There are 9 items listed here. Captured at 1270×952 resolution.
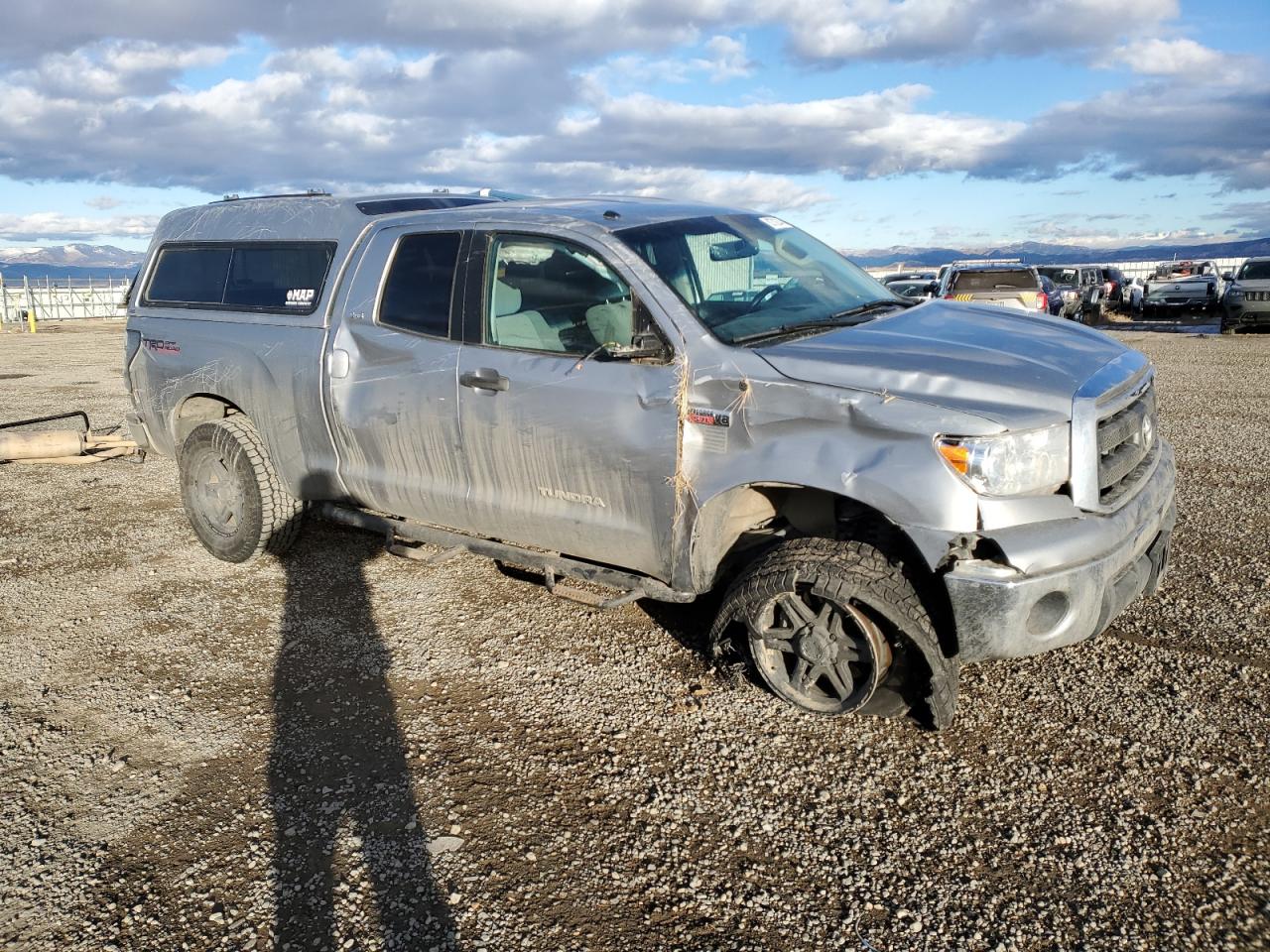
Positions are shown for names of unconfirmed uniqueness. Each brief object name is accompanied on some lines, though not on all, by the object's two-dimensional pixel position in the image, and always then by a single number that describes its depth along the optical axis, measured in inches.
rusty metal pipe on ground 288.8
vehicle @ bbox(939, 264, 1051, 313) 656.4
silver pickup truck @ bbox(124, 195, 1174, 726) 124.3
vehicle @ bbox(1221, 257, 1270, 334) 817.5
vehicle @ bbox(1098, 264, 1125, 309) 1270.7
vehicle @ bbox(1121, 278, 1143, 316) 1210.6
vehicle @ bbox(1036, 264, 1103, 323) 1081.4
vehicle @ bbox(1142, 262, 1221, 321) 1121.4
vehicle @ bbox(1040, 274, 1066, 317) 856.9
